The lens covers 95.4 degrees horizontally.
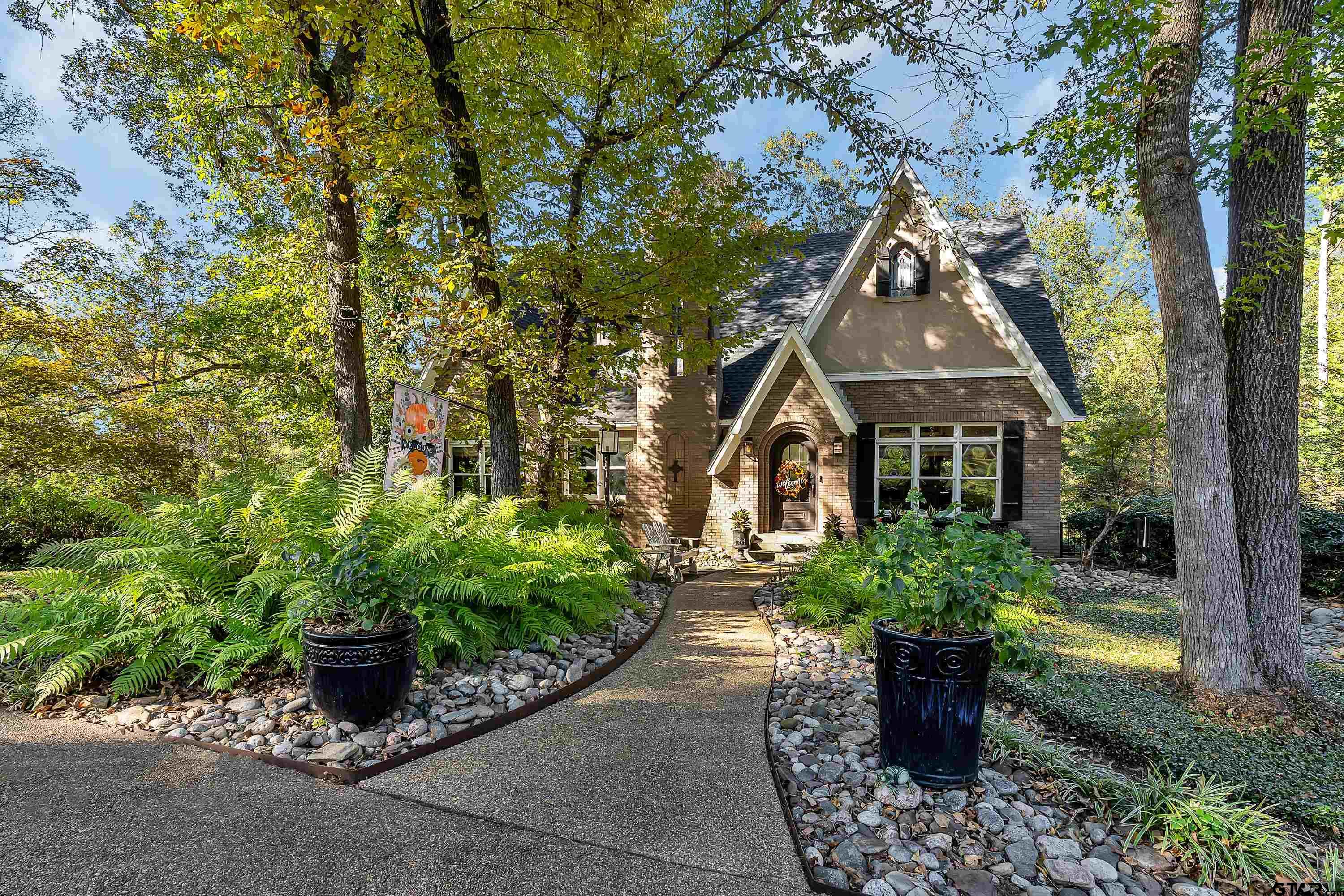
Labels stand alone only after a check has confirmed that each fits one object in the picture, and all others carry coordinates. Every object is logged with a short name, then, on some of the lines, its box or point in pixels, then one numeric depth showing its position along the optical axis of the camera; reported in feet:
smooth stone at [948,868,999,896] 7.86
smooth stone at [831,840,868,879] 8.32
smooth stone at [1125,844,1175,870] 8.55
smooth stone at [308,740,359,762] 10.79
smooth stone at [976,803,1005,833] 9.25
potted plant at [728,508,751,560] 40.50
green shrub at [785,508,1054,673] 10.63
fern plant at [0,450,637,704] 13.28
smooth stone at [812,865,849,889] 7.97
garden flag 21.63
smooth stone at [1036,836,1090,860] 8.64
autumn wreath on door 39.19
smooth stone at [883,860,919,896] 7.86
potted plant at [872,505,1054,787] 10.37
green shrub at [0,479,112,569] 31.24
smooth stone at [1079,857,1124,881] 8.25
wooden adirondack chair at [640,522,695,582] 32.48
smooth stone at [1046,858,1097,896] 8.14
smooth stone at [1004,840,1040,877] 8.34
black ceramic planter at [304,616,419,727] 11.53
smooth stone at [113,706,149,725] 12.30
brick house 39.58
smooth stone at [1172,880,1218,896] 7.97
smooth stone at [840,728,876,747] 12.02
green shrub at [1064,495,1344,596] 28.78
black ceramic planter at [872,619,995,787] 10.32
